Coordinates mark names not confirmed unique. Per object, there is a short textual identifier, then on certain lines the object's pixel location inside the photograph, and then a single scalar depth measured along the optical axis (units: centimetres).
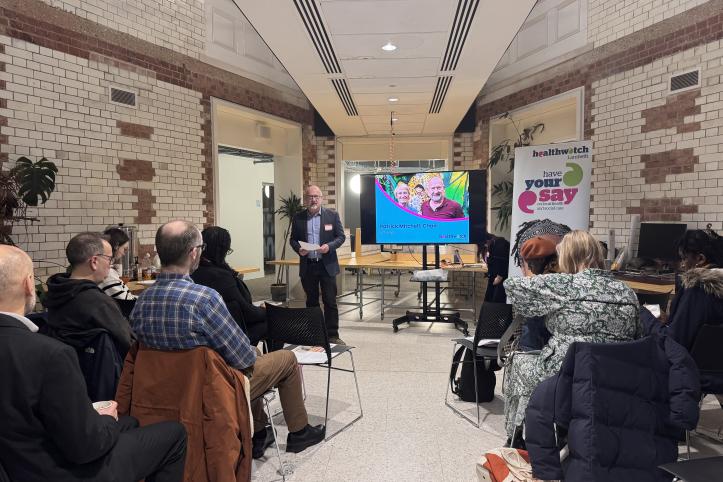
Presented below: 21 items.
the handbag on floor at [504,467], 191
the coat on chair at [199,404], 174
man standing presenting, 492
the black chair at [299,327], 285
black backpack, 335
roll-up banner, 435
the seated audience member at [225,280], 273
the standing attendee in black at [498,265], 469
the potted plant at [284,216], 750
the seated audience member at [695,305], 239
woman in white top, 299
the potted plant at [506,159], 673
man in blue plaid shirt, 181
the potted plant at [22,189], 380
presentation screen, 548
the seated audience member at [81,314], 206
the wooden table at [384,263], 574
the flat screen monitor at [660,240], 440
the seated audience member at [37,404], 121
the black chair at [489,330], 303
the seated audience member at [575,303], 194
